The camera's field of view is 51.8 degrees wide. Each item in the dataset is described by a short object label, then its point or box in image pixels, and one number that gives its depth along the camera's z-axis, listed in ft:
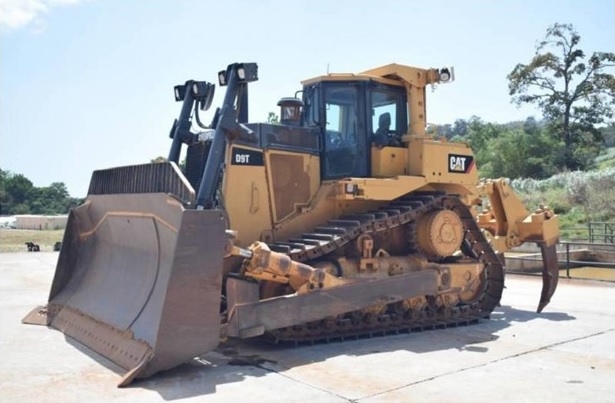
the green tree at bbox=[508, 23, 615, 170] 137.18
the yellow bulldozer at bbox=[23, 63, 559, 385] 19.90
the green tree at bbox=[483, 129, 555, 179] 150.49
